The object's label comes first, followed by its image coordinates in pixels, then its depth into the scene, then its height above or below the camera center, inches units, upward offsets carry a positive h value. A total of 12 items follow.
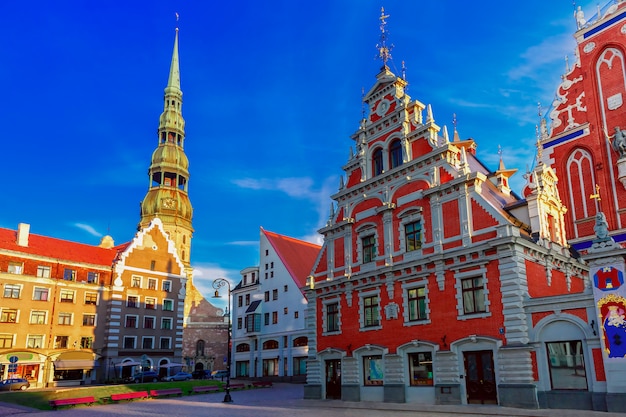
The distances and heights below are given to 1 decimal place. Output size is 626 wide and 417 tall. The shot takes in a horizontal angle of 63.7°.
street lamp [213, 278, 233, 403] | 1197.1 +122.2
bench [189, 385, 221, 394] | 1491.9 -131.8
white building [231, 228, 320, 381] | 2116.1 +134.0
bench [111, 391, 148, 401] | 1227.9 -125.6
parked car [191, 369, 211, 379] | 2329.0 -139.1
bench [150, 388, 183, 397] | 1382.9 -129.2
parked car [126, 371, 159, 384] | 1953.2 -126.6
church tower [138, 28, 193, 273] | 3656.5 +1134.6
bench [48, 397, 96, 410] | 1064.2 -120.4
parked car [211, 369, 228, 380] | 2406.6 -143.2
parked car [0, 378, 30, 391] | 1691.3 -130.0
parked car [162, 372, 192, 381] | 2053.0 -131.4
